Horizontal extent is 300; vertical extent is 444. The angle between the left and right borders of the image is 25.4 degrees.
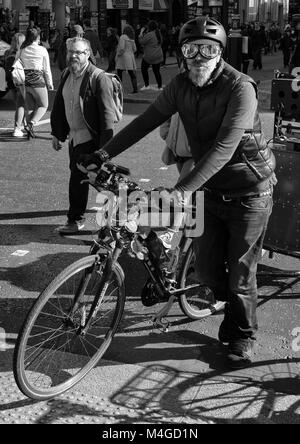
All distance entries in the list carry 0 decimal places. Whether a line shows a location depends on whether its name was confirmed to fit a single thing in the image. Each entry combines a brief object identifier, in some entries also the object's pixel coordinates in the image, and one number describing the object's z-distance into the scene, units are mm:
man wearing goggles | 3393
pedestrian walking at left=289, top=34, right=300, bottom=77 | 11078
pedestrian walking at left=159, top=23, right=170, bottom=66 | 28683
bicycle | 3443
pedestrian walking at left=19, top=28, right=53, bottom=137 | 10289
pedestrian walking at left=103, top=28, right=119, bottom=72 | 18841
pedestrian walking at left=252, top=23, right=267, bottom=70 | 24984
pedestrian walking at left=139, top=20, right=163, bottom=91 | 16328
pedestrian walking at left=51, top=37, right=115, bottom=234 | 5906
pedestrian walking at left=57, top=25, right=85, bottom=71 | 15591
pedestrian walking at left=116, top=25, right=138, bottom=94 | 16422
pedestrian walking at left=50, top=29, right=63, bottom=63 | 22250
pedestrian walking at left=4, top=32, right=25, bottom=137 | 10719
